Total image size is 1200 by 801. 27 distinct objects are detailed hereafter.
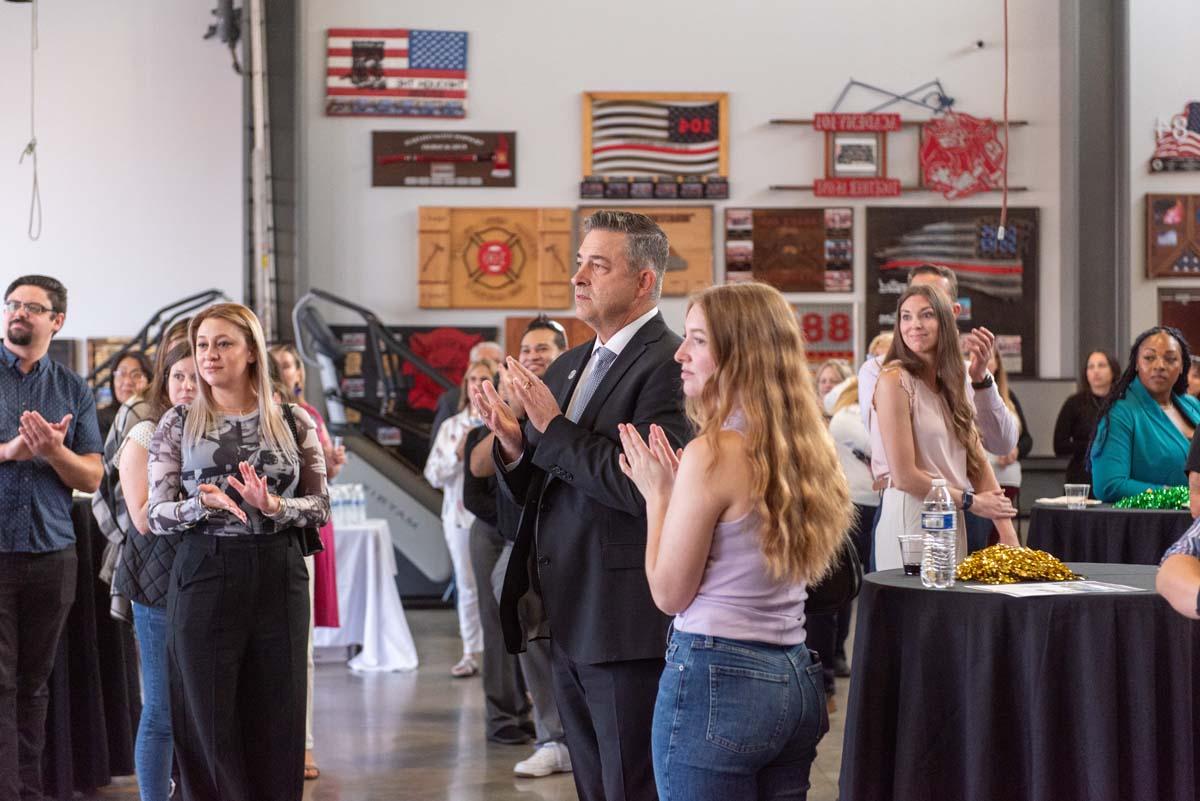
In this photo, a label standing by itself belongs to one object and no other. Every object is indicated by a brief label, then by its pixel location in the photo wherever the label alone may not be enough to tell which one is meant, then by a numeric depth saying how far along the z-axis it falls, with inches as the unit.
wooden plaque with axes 417.1
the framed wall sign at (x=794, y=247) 422.6
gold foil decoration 137.7
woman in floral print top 141.6
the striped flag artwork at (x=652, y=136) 421.4
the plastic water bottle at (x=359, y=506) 308.3
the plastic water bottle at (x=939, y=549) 134.1
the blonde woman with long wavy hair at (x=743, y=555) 91.1
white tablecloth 298.4
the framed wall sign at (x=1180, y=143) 419.8
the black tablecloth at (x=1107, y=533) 218.5
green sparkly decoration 221.5
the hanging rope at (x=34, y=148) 415.5
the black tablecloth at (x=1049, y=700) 126.6
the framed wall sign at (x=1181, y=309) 422.3
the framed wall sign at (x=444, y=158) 416.8
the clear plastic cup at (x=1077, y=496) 234.7
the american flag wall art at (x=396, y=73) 416.2
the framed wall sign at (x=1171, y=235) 419.5
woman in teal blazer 238.1
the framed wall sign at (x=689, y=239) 420.5
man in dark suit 114.1
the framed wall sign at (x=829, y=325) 423.8
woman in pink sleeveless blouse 165.8
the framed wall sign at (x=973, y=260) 424.8
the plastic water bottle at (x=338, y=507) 302.6
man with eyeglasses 168.7
